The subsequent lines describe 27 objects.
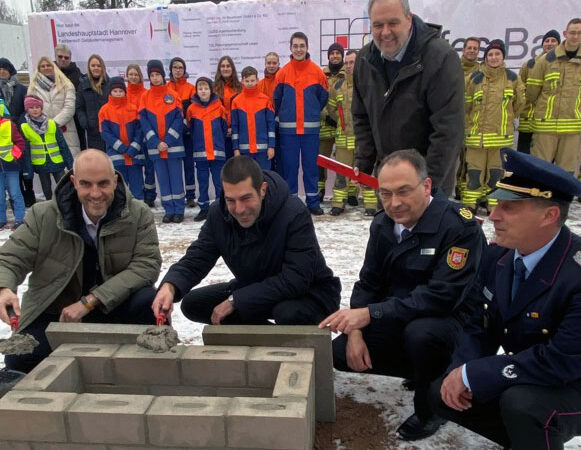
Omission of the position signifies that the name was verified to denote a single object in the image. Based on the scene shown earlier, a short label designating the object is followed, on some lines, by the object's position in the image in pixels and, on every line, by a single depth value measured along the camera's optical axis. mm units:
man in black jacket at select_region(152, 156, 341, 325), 2510
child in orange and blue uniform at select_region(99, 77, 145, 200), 6648
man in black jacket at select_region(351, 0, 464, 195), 2887
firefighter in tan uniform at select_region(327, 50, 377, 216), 6593
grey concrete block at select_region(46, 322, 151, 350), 2314
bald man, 2650
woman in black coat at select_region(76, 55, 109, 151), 7000
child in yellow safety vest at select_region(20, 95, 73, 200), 6699
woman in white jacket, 7125
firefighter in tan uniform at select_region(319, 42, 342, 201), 6664
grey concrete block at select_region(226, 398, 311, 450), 1669
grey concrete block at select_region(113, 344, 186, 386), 2150
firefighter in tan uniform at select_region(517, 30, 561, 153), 6336
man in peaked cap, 1777
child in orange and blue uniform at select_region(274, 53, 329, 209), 6387
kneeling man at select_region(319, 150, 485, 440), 2291
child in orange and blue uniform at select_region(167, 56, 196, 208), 6770
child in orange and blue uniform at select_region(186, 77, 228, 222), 6438
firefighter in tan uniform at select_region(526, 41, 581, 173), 6062
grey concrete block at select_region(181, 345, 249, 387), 2117
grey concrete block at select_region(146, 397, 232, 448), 1708
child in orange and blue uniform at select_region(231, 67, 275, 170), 6379
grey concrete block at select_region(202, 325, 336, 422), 2223
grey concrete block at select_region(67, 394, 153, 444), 1736
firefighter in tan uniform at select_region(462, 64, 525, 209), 6168
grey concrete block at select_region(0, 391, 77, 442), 1774
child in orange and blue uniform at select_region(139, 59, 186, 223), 6426
